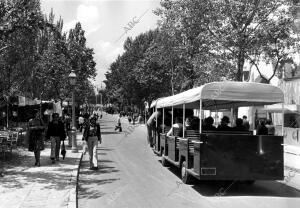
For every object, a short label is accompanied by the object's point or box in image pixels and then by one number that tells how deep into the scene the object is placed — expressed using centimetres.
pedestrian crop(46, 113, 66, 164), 1479
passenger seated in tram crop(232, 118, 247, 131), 1194
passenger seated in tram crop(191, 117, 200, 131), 1245
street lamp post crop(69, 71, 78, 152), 1929
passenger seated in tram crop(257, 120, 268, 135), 1542
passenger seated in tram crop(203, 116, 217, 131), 1196
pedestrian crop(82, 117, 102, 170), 1405
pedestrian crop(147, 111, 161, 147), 1860
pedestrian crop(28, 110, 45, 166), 1378
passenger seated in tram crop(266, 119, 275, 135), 1826
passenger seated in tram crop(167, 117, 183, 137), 1301
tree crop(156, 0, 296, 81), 2375
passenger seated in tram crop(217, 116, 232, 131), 1184
